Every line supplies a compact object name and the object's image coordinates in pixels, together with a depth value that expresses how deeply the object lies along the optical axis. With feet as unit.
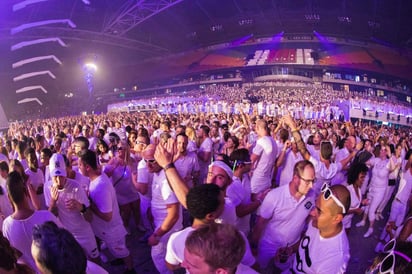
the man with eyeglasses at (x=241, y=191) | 9.92
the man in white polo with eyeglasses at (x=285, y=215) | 9.19
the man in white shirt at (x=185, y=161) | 15.26
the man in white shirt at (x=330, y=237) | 7.13
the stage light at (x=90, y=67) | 101.02
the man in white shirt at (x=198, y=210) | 6.37
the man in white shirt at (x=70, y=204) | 9.57
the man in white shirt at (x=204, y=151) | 19.86
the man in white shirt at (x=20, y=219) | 7.68
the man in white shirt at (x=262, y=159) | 14.92
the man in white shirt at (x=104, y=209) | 10.23
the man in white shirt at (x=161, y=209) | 8.80
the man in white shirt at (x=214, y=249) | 4.66
